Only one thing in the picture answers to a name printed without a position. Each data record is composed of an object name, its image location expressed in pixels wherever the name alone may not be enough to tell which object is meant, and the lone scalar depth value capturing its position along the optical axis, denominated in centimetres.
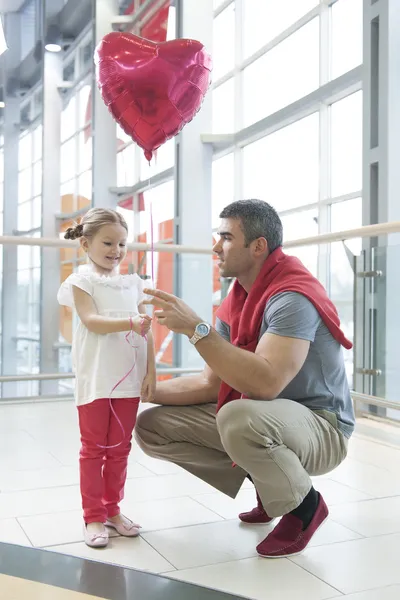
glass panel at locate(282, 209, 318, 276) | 571
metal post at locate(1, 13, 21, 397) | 955
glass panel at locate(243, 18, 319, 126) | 575
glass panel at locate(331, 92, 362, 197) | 520
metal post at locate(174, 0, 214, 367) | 719
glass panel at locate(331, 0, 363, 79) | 514
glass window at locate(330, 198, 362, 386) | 347
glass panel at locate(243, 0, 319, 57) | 591
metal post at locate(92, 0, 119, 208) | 882
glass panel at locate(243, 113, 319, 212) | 579
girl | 174
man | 157
